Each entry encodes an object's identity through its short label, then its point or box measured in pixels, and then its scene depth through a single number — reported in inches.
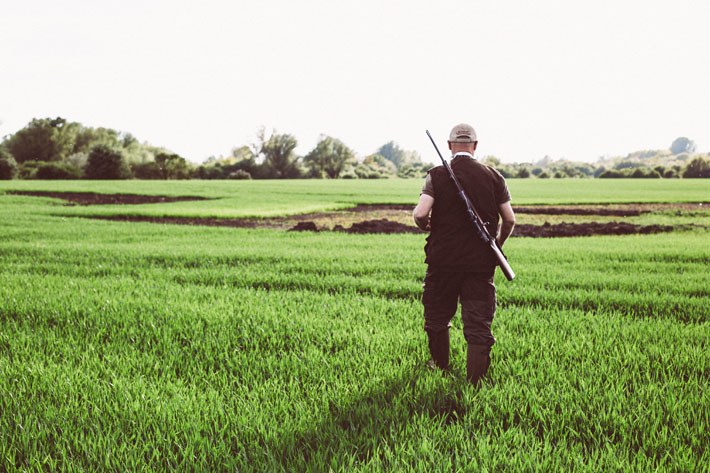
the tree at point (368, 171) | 3646.7
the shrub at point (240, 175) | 2849.7
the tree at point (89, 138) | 3646.7
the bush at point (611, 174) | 3356.3
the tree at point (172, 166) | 2728.8
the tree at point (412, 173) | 3817.4
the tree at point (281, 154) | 3383.4
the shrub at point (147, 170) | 2669.8
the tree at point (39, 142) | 3265.3
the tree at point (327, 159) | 3688.5
